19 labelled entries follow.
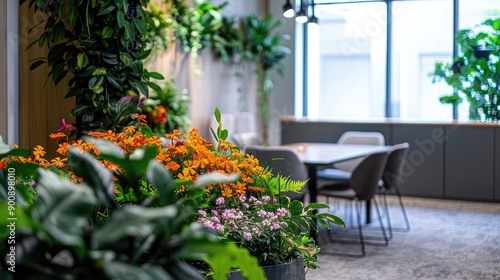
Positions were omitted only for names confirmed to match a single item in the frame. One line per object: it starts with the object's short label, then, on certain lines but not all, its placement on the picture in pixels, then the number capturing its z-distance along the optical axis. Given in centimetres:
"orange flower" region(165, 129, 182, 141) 209
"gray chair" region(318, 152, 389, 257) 529
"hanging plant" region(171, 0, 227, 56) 712
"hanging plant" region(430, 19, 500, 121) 774
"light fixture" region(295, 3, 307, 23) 714
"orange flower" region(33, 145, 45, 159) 200
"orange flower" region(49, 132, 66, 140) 217
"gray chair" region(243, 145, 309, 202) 497
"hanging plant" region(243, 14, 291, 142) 895
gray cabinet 778
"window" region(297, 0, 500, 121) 911
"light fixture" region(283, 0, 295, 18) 708
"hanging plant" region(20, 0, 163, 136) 432
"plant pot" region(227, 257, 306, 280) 183
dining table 531
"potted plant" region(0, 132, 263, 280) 106
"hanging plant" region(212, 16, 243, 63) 817
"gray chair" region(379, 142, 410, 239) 581
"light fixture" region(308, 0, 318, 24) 740
